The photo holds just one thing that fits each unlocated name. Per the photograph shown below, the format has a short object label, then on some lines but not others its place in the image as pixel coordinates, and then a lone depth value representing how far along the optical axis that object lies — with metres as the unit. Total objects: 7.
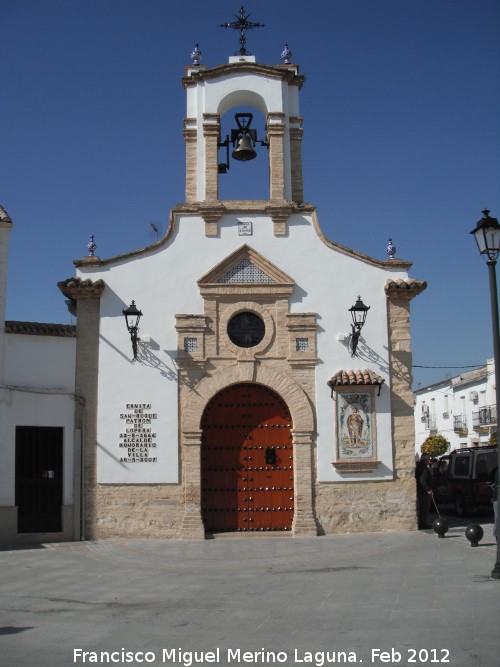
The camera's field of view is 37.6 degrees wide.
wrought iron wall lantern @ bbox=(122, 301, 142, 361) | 13.40
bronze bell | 14.52
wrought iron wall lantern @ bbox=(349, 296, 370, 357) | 13.41
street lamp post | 9.12
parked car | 16.58
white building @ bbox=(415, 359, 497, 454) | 35.84
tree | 34.91
